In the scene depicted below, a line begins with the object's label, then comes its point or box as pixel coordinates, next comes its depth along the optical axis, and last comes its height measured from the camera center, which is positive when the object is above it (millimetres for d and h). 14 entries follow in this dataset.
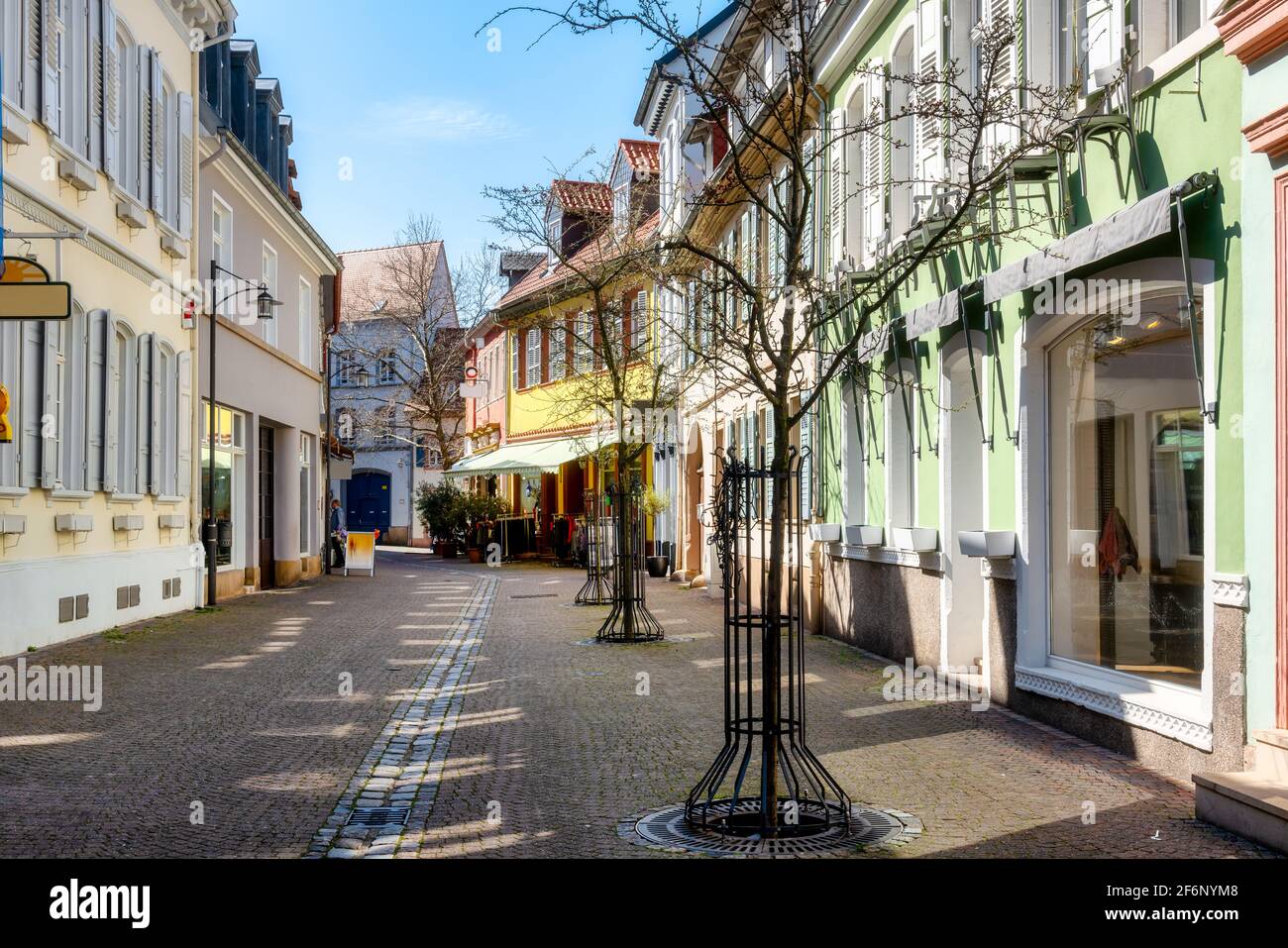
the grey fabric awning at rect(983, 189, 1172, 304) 7516 +1587
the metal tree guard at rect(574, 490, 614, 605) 20734 -1009
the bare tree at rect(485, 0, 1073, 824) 6496 +2206
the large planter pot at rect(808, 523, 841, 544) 15773 -239
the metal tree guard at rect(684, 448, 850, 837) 6309 -1194
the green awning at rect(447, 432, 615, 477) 33844 +1431
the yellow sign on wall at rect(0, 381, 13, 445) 10531 +739
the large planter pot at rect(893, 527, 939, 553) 12188 -253
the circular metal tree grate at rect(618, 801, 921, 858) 5965 -1449
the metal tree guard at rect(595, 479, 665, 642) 15594 -665
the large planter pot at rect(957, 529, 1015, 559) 10094 -245
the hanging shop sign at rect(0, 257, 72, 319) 10234 +1634
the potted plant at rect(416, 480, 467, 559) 40875 +2
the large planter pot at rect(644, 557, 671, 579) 30281 -1173
